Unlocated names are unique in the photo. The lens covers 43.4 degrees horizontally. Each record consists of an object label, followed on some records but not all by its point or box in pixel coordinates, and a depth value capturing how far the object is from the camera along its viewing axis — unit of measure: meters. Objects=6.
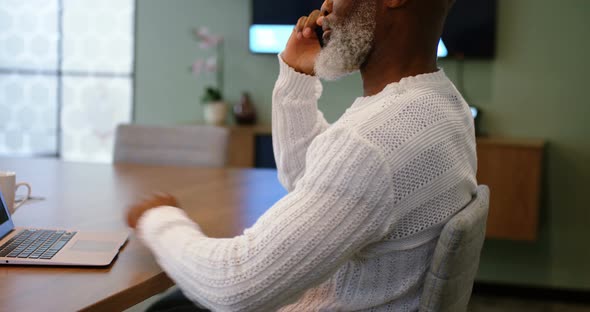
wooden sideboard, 3.57
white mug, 1.61
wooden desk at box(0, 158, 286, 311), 1.07
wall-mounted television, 3.87
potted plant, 4.27
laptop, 1.21
